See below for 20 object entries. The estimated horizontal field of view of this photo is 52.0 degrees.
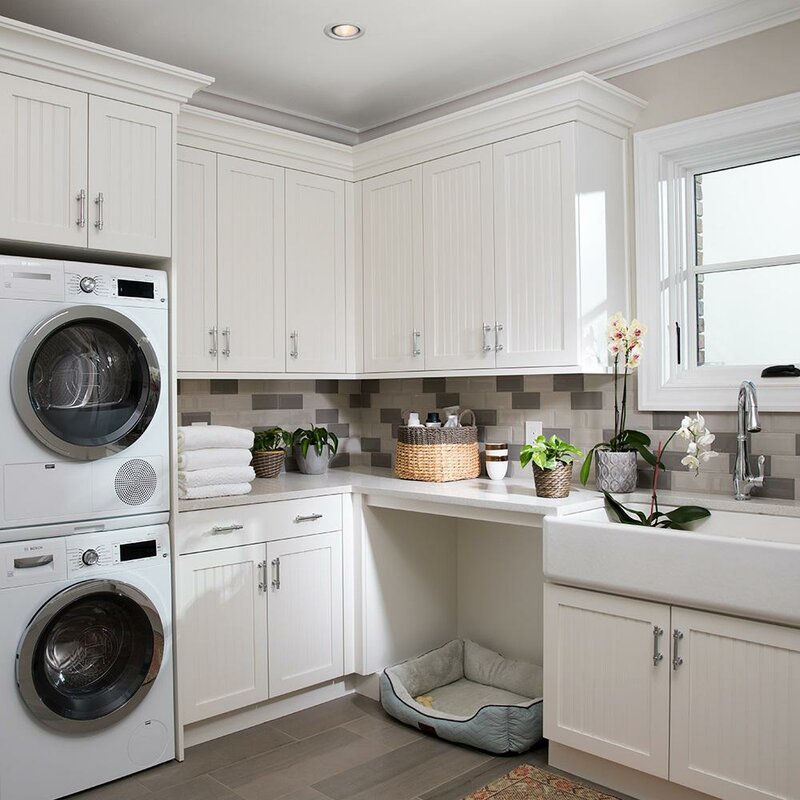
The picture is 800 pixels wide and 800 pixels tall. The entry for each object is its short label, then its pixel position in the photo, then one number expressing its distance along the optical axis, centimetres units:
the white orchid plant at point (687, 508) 267
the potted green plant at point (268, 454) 351
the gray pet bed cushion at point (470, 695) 280
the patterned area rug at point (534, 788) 250
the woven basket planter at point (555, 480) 280
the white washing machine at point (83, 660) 242
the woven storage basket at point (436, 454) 331
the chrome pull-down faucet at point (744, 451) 266
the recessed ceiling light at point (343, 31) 289
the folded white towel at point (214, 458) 295
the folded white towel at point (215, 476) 294
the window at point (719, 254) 281
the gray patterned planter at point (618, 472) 293
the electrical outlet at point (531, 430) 341
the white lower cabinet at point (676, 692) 213
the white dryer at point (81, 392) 241
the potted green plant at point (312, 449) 363
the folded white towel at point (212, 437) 297
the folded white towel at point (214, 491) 293
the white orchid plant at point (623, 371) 286
